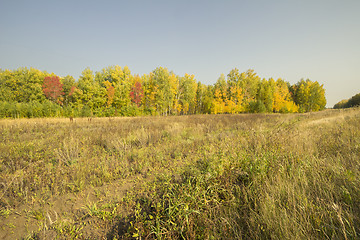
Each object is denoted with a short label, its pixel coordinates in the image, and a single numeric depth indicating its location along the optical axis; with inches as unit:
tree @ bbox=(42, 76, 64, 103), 1379.2
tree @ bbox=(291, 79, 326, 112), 1756.9
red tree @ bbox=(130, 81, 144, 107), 1465.3
